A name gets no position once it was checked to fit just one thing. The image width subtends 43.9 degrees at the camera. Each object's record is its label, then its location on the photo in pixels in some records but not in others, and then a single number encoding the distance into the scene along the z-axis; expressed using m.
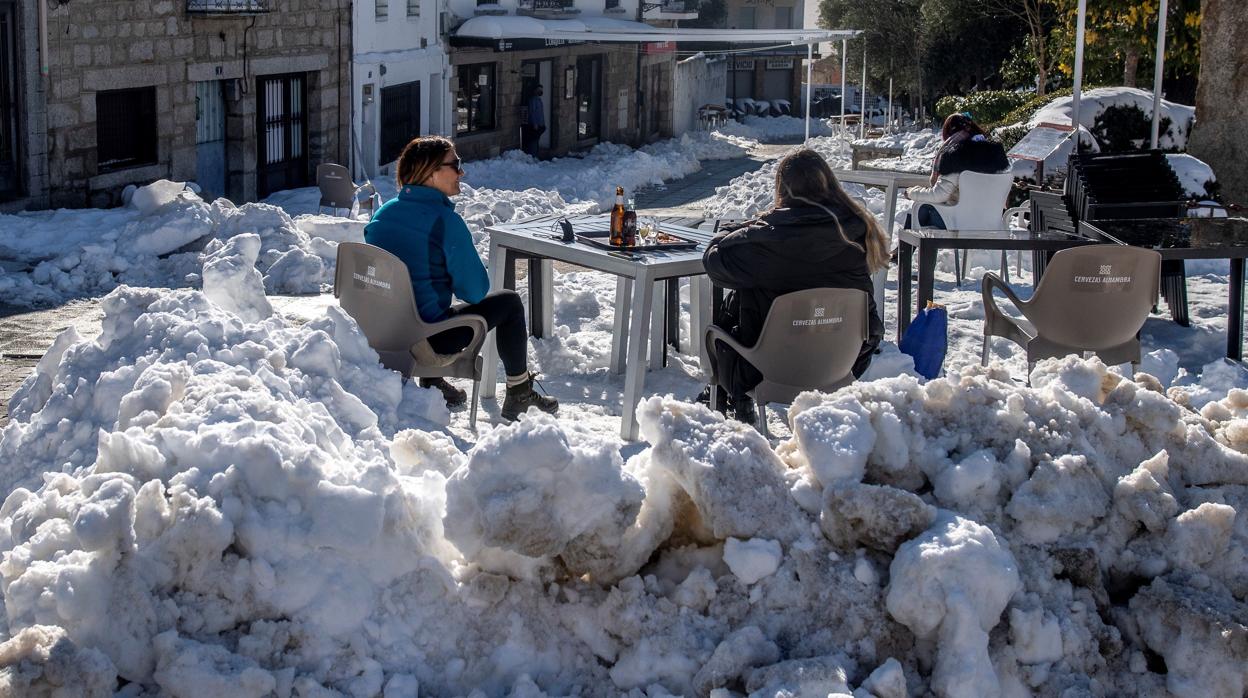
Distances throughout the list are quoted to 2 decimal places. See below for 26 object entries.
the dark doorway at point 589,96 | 33.94
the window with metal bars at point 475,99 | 28.02
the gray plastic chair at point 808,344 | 6.00
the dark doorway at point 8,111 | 14.23
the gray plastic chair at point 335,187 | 14.98
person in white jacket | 10.09
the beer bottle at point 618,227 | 7.16
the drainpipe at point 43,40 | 14.36
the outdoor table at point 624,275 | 6.68
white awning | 24.45
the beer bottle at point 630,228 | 7.14
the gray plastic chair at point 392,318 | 6.44
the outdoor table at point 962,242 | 8.05
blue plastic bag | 6.91
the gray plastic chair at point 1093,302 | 6.79
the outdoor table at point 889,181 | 10.03
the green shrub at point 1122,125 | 18.14
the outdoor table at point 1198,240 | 7.88
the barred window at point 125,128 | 16.06
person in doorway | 29.31
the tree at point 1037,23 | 28.27
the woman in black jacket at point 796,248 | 6.10
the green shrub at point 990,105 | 25.44
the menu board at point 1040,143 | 15.26
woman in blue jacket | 6.61
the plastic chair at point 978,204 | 10.05
